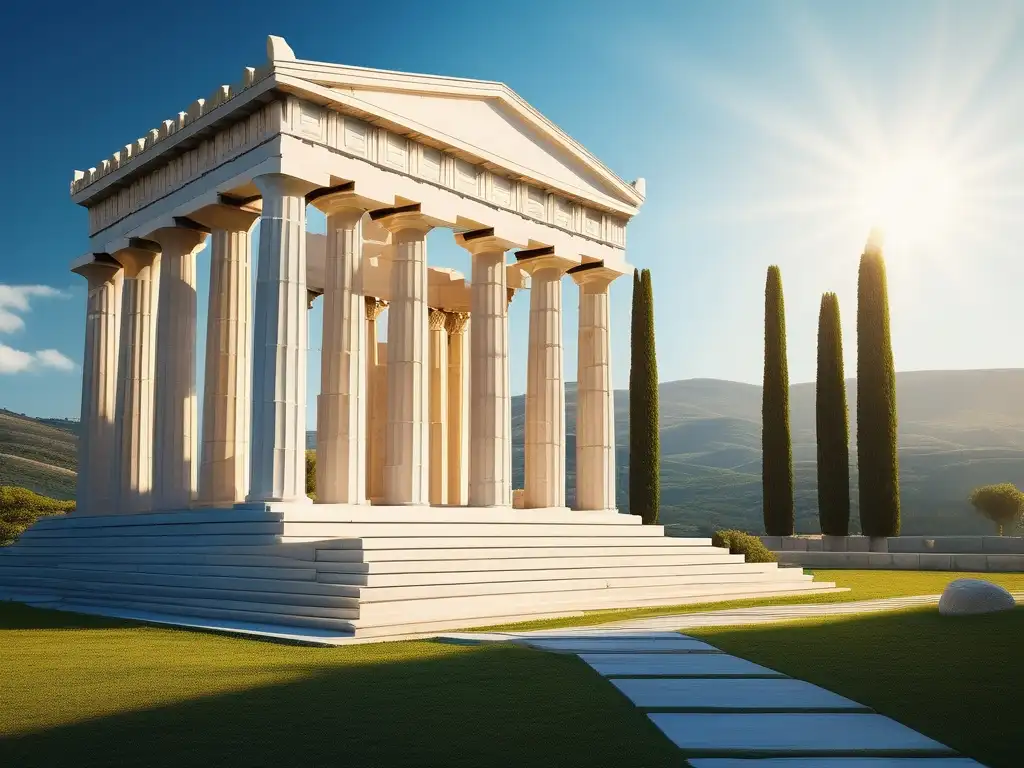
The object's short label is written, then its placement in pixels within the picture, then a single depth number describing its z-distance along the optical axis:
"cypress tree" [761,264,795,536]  53.44
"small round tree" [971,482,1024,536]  62.47
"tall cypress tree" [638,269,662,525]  51.66
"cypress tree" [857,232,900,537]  50.69
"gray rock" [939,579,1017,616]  19.92
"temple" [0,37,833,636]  25.67
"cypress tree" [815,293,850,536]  52.38
